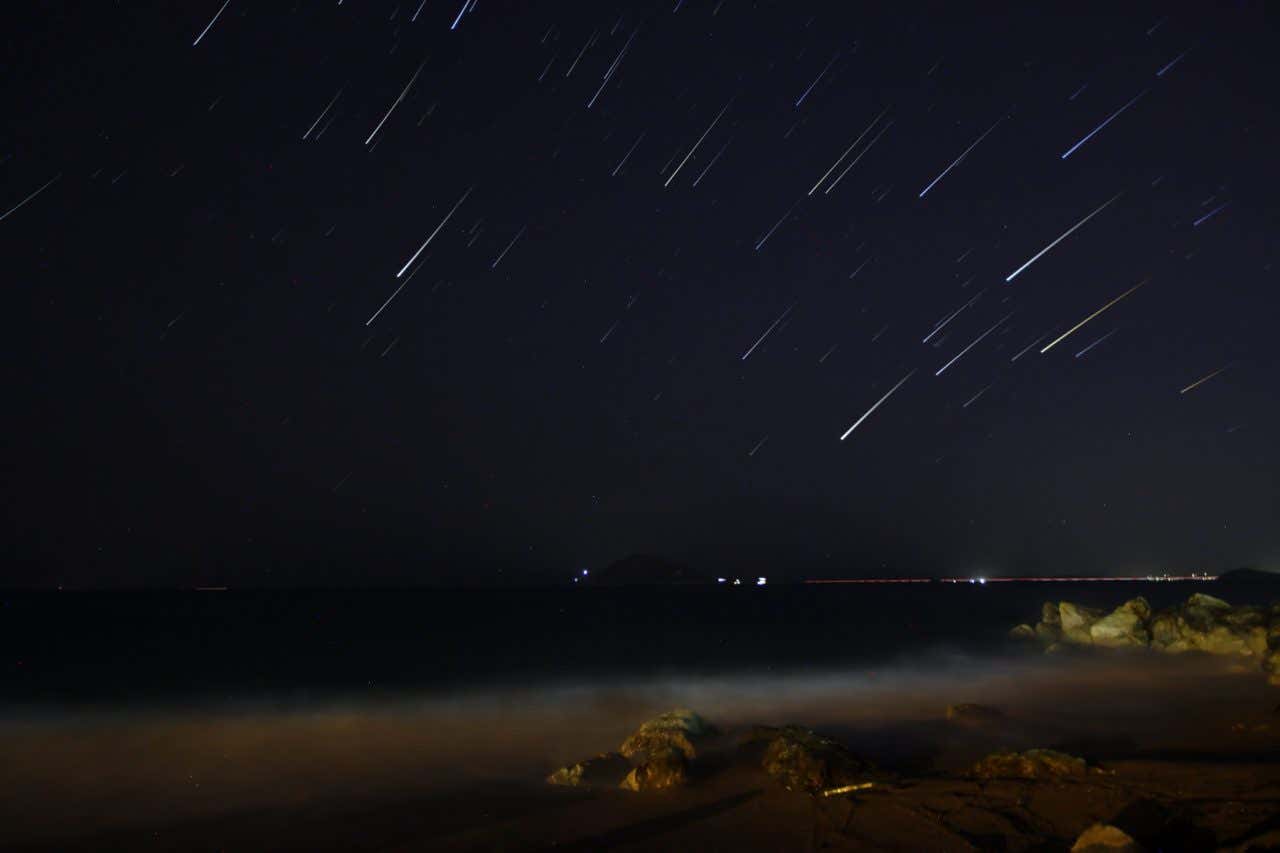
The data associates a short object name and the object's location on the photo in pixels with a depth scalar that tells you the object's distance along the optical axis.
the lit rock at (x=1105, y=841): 7.65
